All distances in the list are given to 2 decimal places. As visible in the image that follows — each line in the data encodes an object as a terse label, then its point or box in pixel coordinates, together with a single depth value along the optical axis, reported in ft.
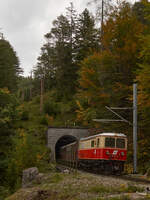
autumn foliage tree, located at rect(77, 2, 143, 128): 88.38
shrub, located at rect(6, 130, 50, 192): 70.54
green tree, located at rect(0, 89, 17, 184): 85.30
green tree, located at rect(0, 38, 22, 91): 115.39
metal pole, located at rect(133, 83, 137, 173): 61.48
